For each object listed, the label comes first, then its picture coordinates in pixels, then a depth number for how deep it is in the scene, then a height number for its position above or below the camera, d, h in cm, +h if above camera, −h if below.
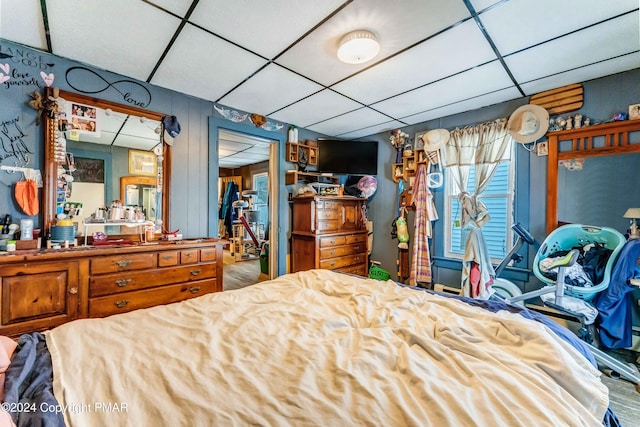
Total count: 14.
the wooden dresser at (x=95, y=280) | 173 -57
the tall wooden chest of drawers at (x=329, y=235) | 354 -35
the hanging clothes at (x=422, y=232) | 353 -28
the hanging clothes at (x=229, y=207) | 670 +3
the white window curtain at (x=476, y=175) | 282 +44
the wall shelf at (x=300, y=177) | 379 +49
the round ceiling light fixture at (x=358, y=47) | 183 +117
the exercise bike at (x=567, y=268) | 195 -50
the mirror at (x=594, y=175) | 235 +37
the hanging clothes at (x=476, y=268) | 276 -60
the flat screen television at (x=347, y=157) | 401 +81
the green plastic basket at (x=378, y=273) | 398 -95
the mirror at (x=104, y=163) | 221 +41
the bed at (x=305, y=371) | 69 -52
